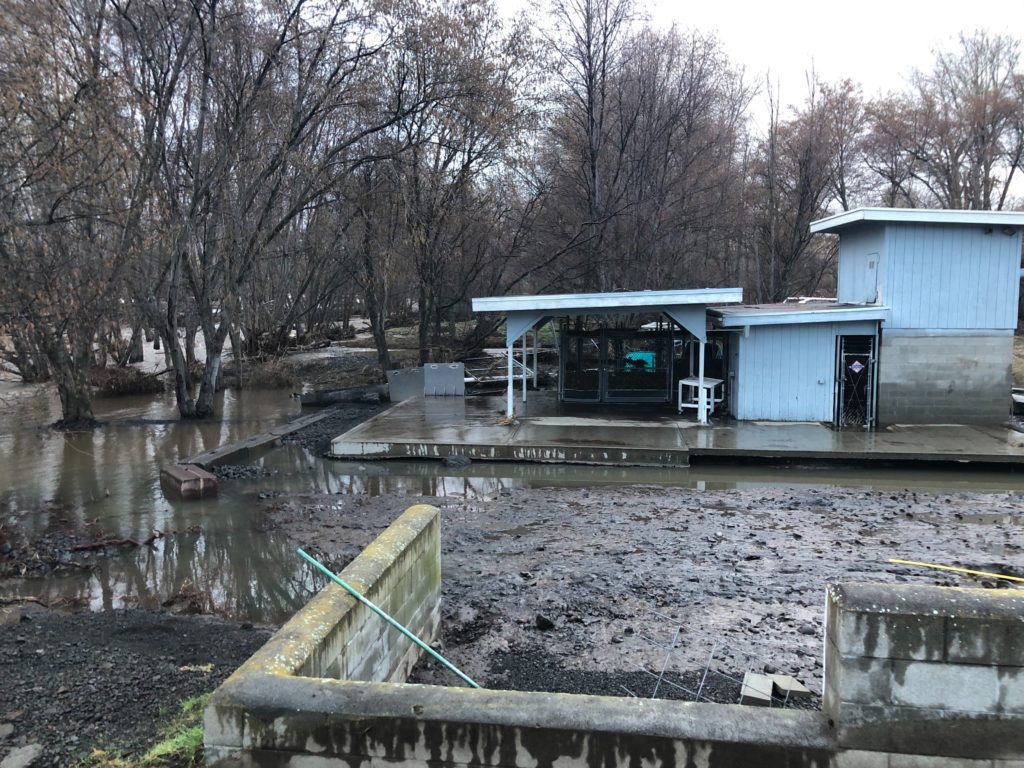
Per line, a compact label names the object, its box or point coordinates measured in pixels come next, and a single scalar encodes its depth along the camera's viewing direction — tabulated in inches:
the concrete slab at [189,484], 438.0
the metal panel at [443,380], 792.9
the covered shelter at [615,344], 576.1
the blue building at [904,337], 568.7
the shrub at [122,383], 914.7
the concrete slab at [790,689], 178.3
